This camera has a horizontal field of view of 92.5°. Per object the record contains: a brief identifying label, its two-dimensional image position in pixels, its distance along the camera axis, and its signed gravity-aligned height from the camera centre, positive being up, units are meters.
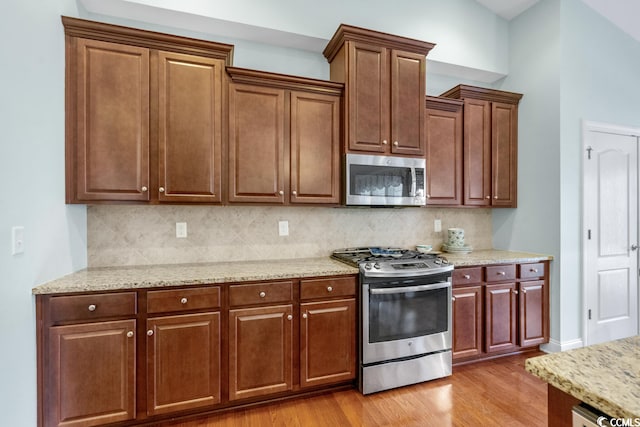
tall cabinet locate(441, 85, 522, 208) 3.08 +0.69
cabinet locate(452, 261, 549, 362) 2.63 -0.88
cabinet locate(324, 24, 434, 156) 2.51 +1.05
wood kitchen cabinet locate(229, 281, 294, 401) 2.02 -0.86
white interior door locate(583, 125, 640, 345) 2.99 -0.22
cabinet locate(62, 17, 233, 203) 2.00 +0.67
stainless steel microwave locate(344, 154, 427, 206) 2.53 +0.27
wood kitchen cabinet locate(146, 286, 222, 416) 1.88 -0.86
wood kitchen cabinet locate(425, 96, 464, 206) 2.95 +0.60
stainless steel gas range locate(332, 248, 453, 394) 2.25 -0.83
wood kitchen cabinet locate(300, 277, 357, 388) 2.17 -0.86
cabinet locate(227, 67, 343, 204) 2.33 +0.58
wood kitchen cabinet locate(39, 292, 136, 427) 1.71 -0.85
